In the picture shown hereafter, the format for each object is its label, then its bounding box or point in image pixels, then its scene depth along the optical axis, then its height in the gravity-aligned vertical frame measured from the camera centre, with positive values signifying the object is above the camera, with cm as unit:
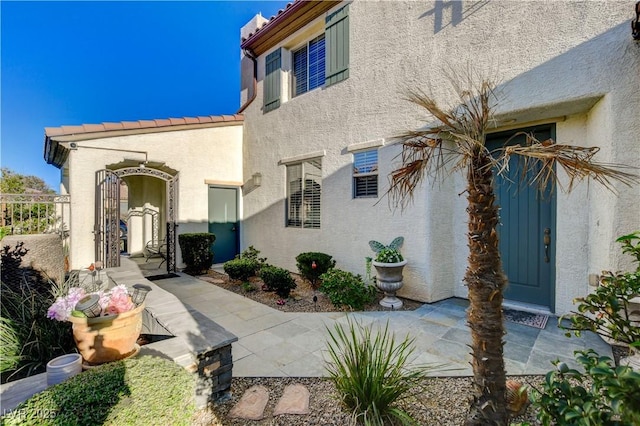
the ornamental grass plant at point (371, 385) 213 -142
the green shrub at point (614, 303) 181 -64
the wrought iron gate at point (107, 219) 686 -27
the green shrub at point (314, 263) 637 -129
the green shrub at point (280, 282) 575 -151
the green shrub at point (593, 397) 110 -88
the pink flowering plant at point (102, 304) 238 -83
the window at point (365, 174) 607 +75
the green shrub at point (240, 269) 675 -147
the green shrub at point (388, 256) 523 -90
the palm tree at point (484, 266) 182 -38
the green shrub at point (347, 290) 510 -153
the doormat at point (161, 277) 721 -180
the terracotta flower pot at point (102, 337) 230 -107
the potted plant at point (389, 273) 512 -118
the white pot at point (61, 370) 203 -119
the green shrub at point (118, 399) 155 -114
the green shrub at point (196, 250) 782 -119
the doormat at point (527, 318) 423 -174
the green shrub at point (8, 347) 249 -127
